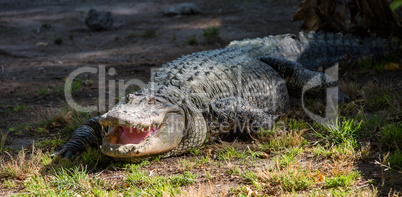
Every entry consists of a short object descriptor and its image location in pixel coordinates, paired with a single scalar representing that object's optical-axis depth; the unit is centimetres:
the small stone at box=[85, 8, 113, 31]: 958
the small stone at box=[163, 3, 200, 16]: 1086
